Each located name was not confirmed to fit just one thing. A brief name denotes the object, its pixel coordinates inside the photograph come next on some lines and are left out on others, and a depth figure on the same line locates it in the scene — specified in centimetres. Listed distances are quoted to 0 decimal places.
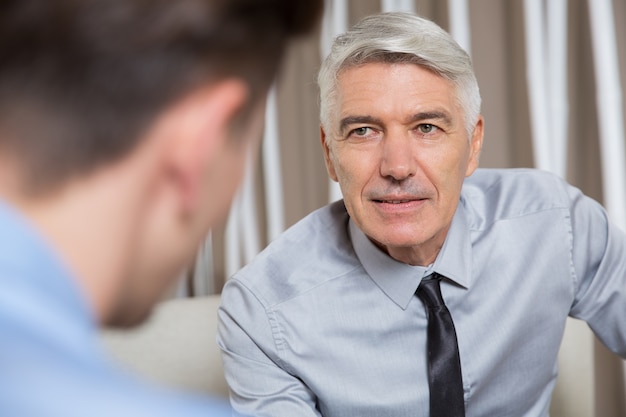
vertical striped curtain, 219
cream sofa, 208
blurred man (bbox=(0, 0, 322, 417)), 48
